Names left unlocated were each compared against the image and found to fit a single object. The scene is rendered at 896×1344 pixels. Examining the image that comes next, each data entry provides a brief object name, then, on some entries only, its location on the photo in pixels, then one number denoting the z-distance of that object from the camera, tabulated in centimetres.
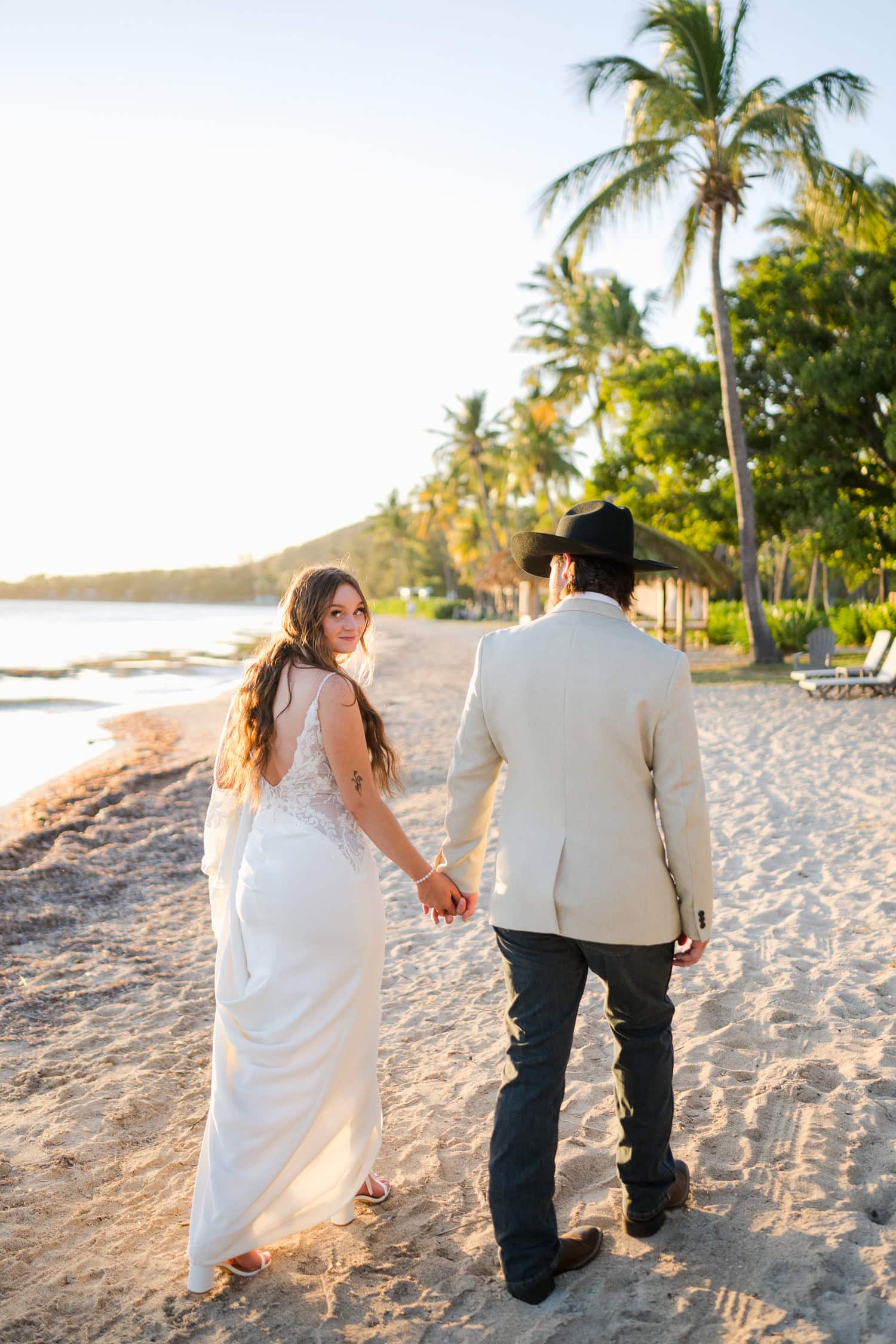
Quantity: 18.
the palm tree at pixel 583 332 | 3209
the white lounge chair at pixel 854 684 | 1369
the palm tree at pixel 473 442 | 4725
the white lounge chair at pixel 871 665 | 1427
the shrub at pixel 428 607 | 5928
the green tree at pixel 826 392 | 1858
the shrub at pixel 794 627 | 2078
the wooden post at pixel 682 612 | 2152
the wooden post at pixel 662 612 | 2134
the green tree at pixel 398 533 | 7756
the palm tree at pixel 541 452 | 4053
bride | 246
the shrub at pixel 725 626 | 2533
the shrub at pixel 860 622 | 2089
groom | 219
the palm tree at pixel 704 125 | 1639
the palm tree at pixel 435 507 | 5419
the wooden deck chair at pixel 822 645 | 1675
